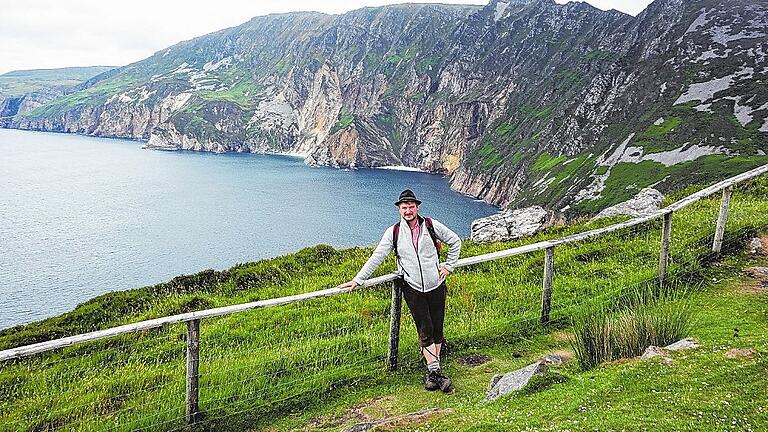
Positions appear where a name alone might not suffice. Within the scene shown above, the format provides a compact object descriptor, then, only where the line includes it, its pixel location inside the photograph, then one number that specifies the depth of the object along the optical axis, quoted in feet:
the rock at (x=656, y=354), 21.59
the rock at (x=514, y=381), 22.96
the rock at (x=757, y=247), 40.88
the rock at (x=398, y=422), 19.63
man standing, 26.71
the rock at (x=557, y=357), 26.76
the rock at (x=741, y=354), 20.36
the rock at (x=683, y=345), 23.35
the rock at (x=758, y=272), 36.40
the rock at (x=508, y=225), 86.05
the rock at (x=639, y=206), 72.18
